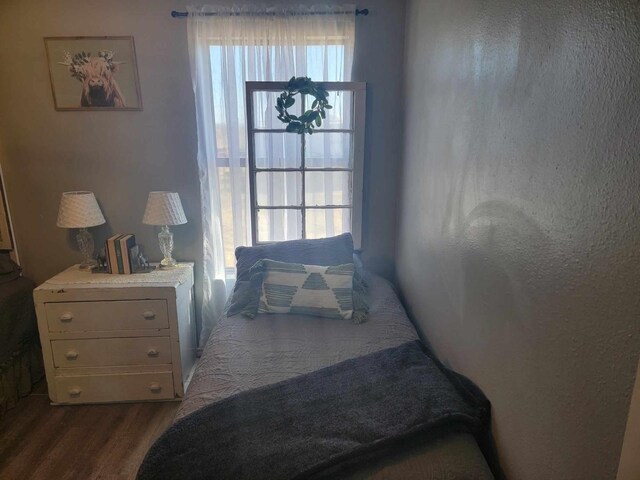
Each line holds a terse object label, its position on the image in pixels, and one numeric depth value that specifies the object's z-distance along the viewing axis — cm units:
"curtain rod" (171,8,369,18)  236
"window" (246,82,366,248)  248
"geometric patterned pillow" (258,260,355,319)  204
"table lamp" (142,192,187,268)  242
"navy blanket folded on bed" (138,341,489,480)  112
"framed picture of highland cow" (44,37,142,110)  239
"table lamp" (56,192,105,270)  238
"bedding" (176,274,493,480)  112
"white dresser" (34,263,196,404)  224
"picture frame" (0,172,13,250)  255
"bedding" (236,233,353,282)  229
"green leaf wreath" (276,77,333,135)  238
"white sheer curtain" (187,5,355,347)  238
